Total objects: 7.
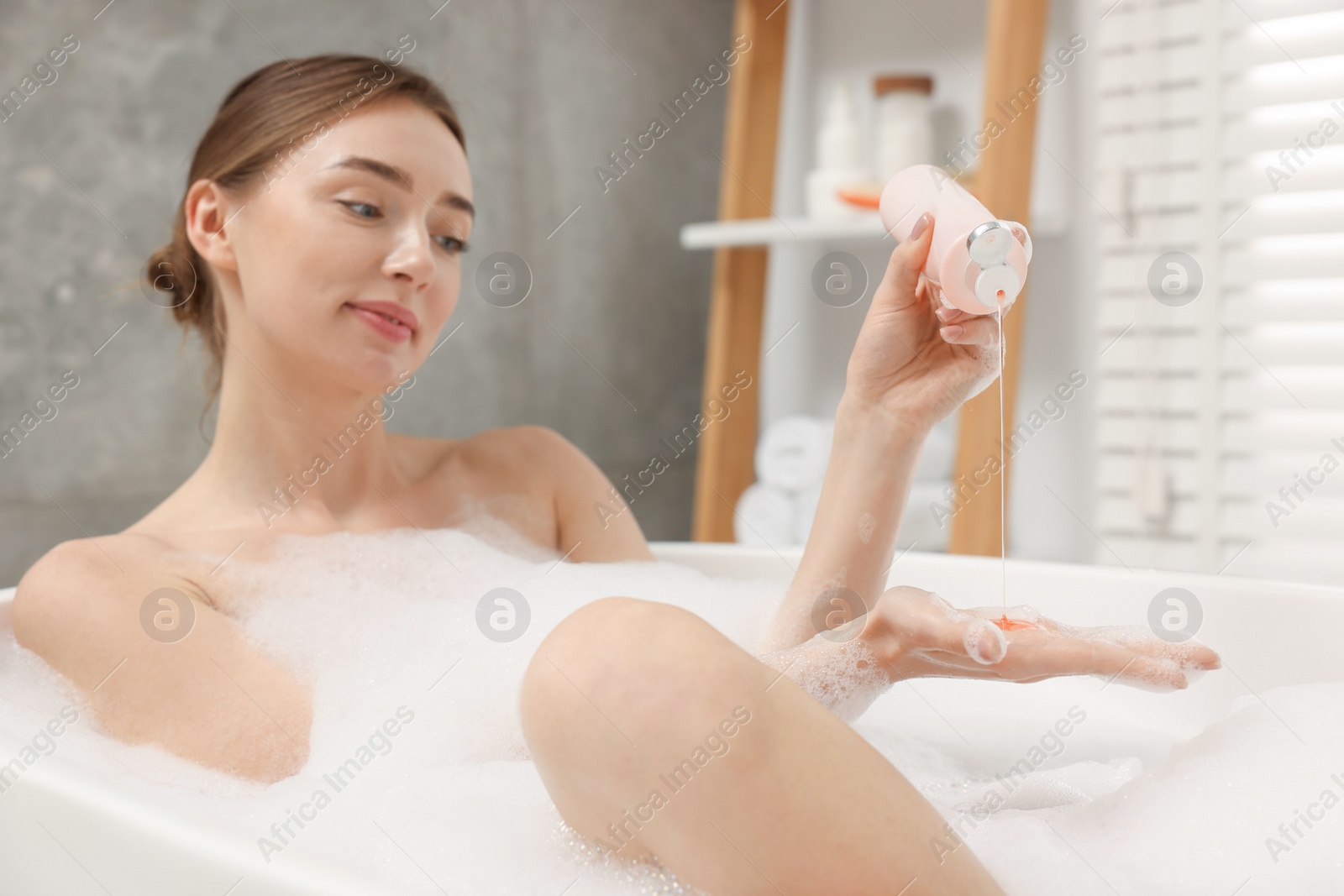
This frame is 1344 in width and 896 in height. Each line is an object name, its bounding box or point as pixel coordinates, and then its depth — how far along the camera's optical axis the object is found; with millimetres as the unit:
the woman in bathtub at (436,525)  611
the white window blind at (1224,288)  1648
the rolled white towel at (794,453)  2113
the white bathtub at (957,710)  644
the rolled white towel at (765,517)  2119
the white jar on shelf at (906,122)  2064
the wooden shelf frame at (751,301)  1863
